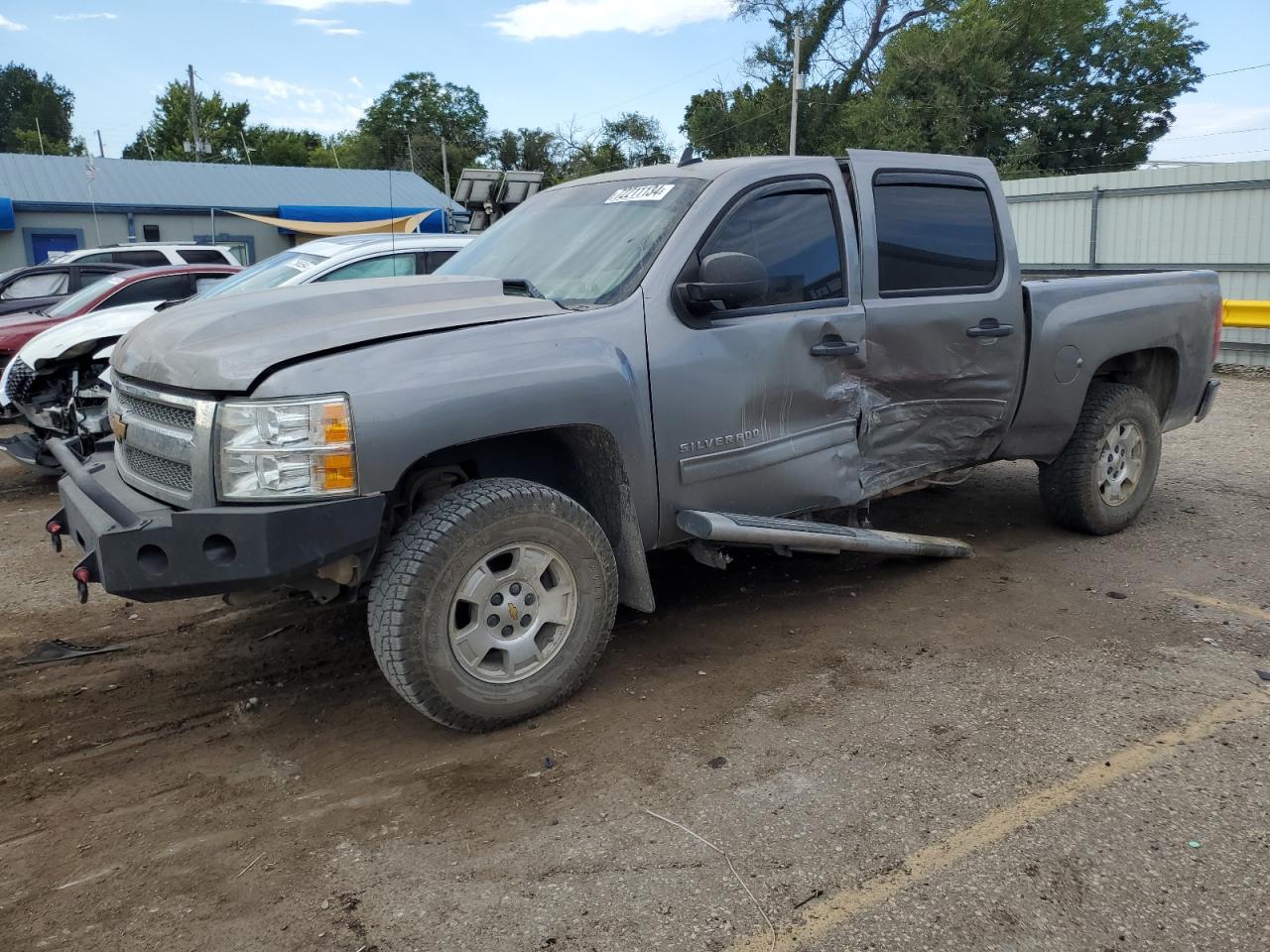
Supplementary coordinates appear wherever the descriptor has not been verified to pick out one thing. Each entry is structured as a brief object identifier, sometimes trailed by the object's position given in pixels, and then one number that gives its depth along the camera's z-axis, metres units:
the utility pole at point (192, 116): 51.58
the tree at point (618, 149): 50.22
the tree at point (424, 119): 67.62
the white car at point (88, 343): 7.38
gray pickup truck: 3.18
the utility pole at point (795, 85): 33.88
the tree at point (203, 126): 69.62
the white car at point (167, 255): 15.18
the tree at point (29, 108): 88.50
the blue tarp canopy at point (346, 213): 31.83
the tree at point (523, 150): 62.16
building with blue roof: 29.53
